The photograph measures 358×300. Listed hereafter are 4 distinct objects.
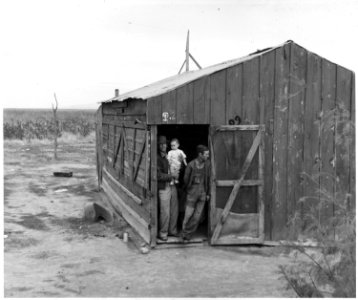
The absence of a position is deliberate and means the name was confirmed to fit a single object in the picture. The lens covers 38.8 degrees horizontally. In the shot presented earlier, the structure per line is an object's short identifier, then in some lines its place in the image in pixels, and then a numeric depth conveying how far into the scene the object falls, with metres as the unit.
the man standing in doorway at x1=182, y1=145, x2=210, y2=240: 9.65
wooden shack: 9.63
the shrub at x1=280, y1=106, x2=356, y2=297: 4.64
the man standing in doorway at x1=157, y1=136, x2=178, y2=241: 9.71
